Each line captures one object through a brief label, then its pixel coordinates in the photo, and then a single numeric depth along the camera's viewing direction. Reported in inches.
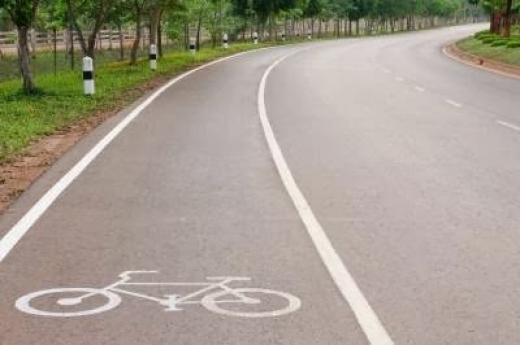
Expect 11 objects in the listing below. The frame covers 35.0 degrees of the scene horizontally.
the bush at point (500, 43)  1563.7
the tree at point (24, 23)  737.6
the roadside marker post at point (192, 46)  1529.3
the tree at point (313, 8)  3051.2
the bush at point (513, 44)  1433.3
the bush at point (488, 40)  1734.0
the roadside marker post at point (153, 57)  1078.4
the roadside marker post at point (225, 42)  1927.4
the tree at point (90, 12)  1042.1
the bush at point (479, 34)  2081.7
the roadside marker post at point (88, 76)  729.0
